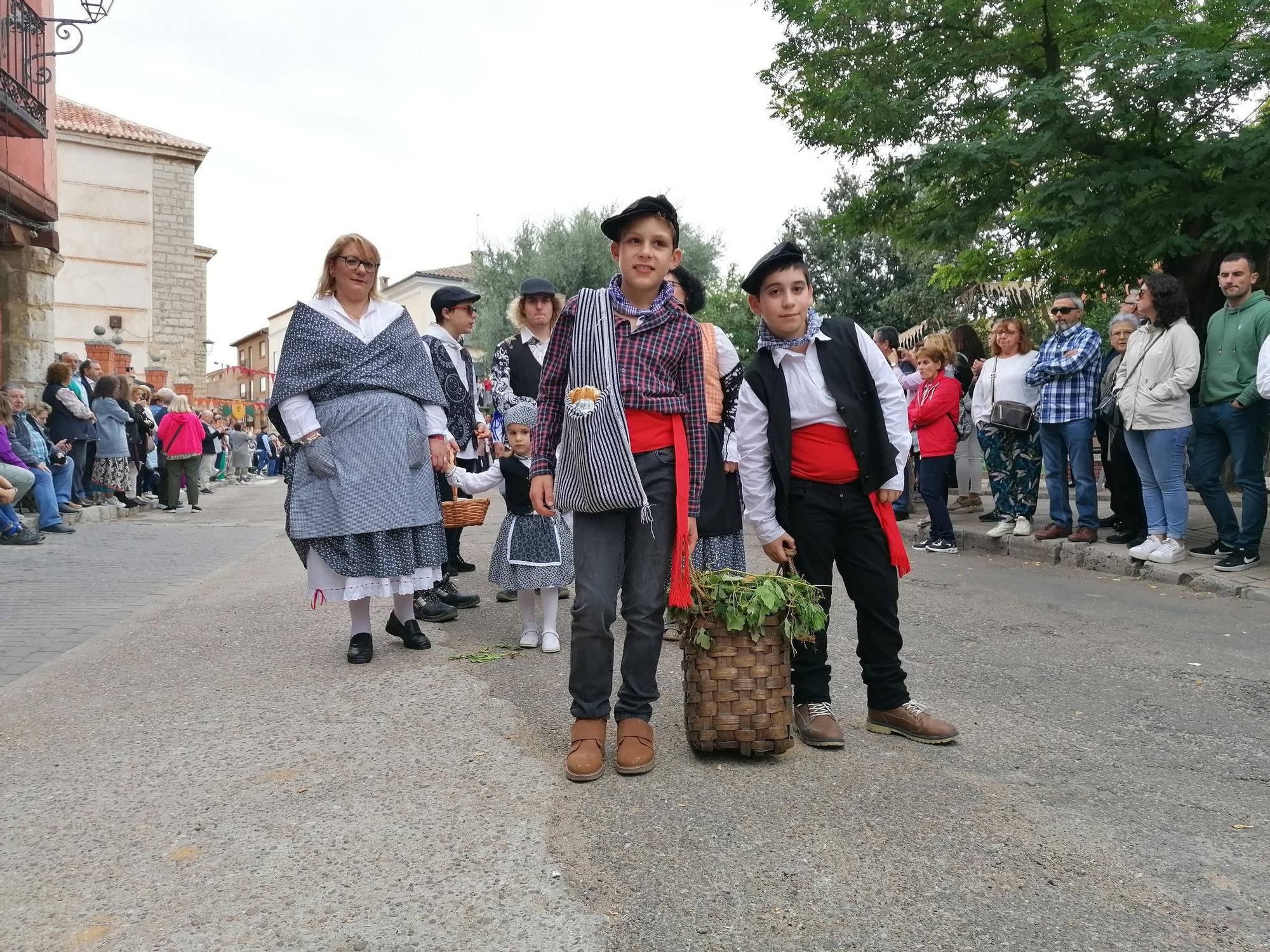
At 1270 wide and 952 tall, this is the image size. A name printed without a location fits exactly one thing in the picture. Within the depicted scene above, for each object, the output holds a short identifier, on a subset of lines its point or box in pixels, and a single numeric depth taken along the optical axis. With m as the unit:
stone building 37.50
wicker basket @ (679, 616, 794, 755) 3.67
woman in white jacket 7.99
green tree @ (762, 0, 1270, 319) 9.21
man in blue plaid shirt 9.16
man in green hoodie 7.70
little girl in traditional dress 5.75
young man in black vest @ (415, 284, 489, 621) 6.83
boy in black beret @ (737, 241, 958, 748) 3.92
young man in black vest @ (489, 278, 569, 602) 6.43
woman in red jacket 9.91
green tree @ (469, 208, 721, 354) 40.25
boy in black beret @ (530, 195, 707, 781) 3.71
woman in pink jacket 16.84
